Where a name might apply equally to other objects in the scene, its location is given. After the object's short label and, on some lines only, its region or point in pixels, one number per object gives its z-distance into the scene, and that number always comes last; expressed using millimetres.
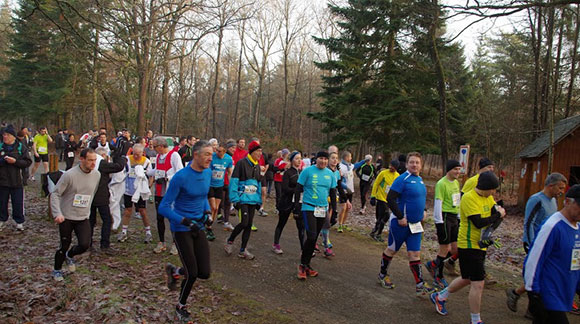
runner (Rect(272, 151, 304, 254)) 7309
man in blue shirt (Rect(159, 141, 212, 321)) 4270
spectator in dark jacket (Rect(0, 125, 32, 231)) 7406
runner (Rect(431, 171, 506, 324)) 4363
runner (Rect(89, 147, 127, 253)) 6318
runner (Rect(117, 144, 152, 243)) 7238
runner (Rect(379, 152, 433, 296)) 5488
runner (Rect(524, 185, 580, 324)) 3230
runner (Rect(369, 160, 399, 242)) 8703
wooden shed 16781
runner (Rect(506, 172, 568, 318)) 5020
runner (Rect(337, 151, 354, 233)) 10133
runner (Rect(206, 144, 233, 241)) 8281
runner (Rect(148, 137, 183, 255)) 6980
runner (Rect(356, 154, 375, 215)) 12859
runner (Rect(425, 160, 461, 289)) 6008
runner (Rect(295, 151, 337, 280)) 6008
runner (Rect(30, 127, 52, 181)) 13797
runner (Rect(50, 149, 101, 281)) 5238
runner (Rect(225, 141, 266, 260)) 6875
